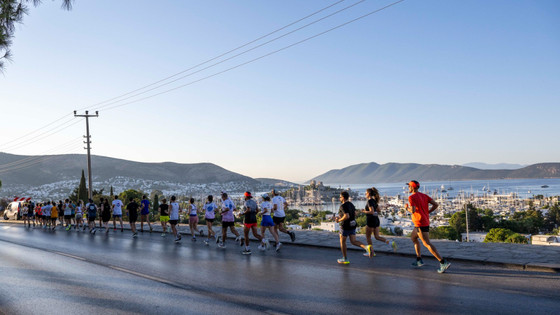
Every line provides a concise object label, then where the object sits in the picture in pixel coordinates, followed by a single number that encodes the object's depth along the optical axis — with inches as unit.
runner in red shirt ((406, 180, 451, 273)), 346.3
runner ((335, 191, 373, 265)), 399.5
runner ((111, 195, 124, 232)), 869.8
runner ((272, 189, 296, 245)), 530.7
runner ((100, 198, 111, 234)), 862.6
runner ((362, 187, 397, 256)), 434.0
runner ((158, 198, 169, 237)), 753.0
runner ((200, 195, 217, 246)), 607.8
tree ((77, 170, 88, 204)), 2369.1
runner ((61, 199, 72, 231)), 1011.9
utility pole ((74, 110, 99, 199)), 1530.0
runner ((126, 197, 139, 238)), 774.5
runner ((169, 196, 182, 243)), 687.1
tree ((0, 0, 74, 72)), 324.3
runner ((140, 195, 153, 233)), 793.2
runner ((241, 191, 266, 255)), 498.9
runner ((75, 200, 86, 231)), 1010.1
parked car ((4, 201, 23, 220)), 1612.9
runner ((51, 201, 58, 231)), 1043.2
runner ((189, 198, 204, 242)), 669.5
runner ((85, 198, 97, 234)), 879.6
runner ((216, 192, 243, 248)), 535.2
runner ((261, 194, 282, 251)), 507.5
